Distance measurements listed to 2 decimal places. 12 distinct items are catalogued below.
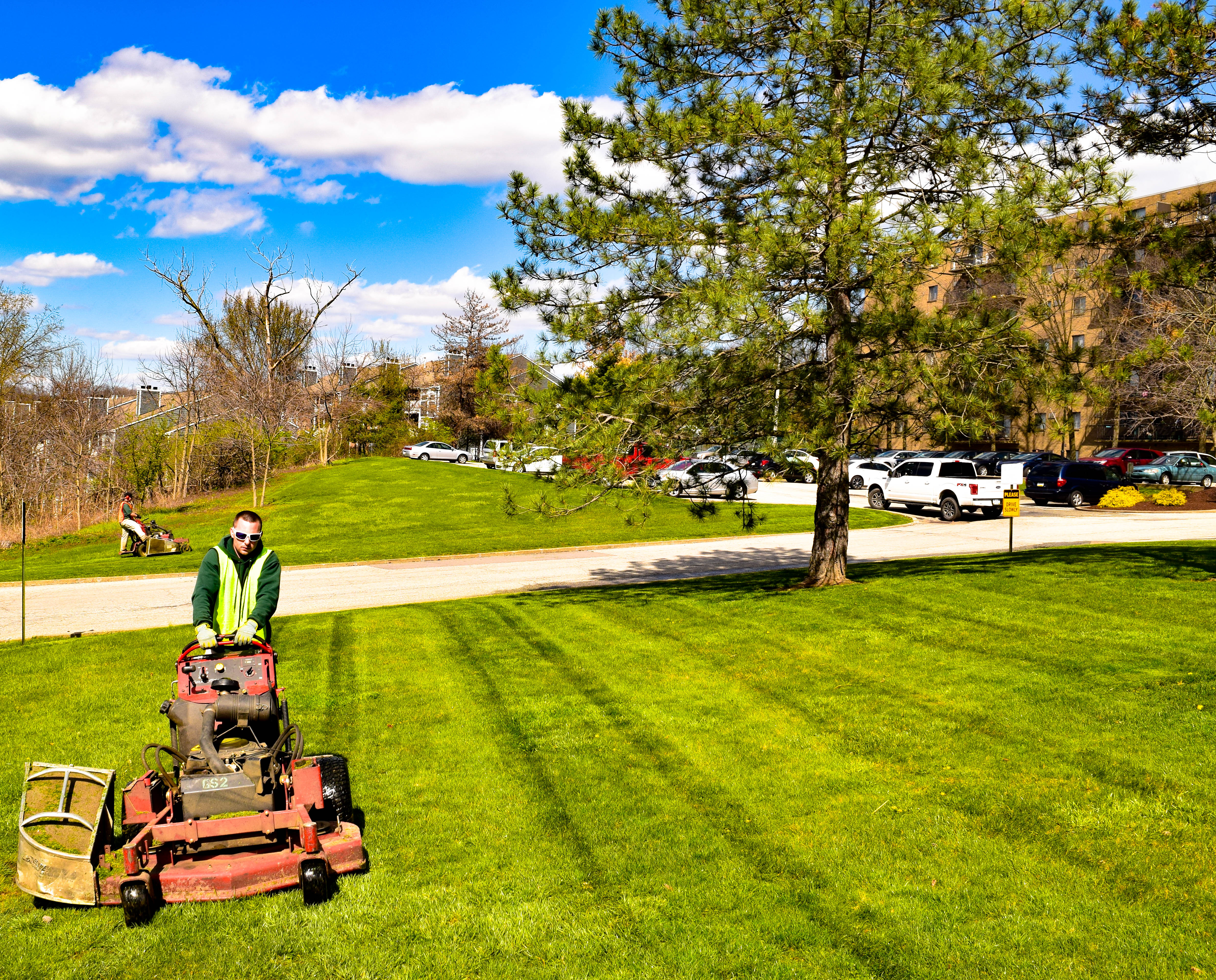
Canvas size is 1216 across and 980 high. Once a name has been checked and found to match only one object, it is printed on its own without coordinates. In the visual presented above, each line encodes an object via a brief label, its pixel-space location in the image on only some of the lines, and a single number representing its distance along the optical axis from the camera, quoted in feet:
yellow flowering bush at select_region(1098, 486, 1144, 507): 109.40
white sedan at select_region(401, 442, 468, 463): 204.95
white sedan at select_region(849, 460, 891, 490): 121.80
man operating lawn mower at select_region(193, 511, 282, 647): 19.66
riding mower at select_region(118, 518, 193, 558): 80.89
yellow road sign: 62.23
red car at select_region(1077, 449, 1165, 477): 144.66
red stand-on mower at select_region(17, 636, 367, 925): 16.34
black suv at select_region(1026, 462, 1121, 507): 111.24
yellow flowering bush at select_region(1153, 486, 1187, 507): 108.88
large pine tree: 38.11
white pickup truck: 98.27
